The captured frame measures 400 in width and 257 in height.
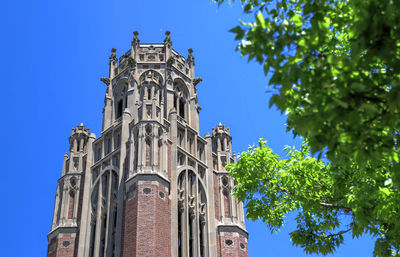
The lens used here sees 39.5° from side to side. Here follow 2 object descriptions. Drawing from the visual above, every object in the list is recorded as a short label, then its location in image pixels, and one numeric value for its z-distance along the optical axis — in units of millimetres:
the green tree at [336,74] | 8125
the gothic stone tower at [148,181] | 30406
